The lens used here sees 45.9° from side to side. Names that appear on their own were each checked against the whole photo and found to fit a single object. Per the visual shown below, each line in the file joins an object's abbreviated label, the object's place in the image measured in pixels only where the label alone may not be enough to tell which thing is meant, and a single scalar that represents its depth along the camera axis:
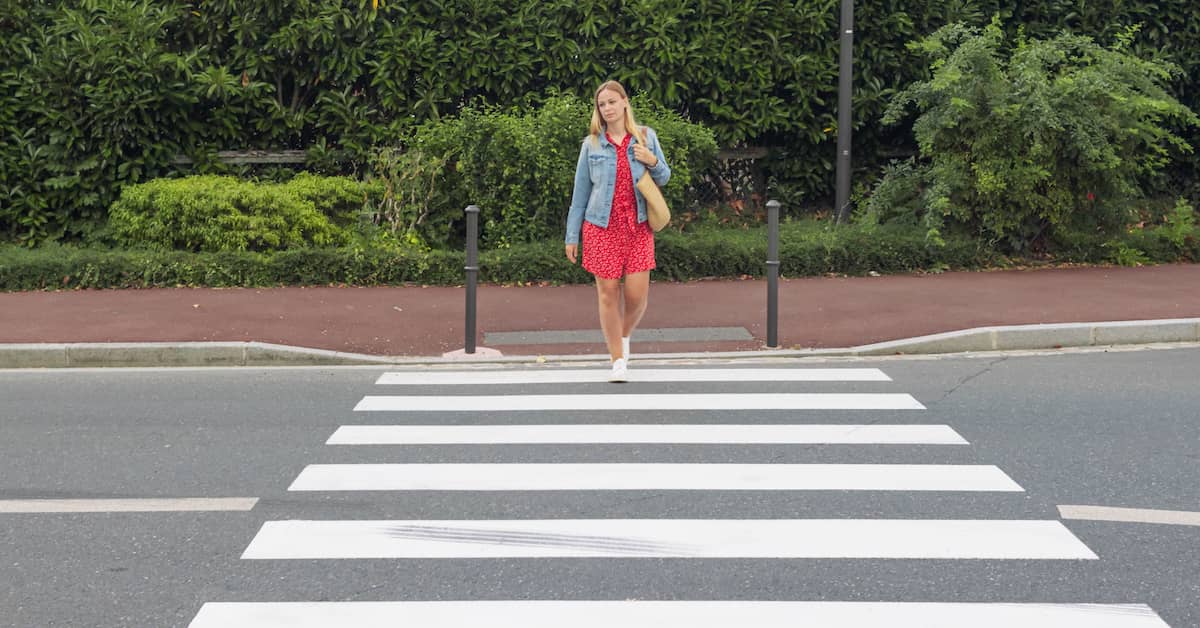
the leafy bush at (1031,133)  13.57
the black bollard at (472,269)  10.16
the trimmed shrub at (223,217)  13.80
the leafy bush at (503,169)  14.07
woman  8.88
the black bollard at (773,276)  10.23
